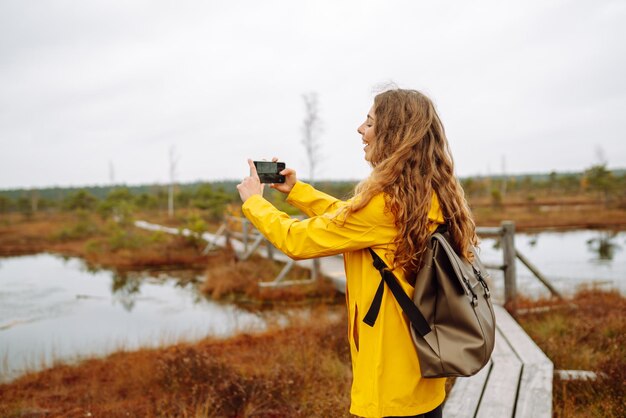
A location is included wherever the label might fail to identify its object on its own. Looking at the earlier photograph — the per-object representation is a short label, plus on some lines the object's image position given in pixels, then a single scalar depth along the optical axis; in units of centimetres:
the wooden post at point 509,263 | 619
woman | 161
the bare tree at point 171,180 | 4299
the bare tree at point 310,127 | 2570
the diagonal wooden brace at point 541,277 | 638
